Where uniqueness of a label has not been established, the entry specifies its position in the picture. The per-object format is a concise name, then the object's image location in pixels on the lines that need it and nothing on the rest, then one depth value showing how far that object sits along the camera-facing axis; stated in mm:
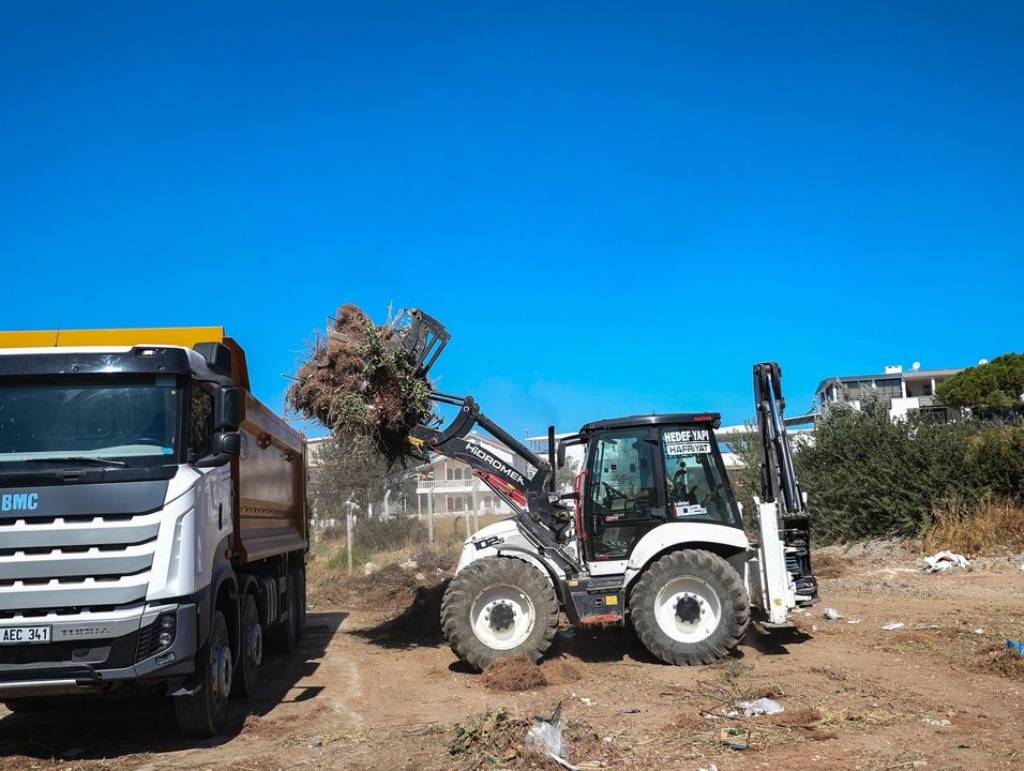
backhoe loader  8953
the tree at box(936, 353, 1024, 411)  44000
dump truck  5797
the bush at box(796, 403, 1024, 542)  18203
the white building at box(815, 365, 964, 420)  52416
